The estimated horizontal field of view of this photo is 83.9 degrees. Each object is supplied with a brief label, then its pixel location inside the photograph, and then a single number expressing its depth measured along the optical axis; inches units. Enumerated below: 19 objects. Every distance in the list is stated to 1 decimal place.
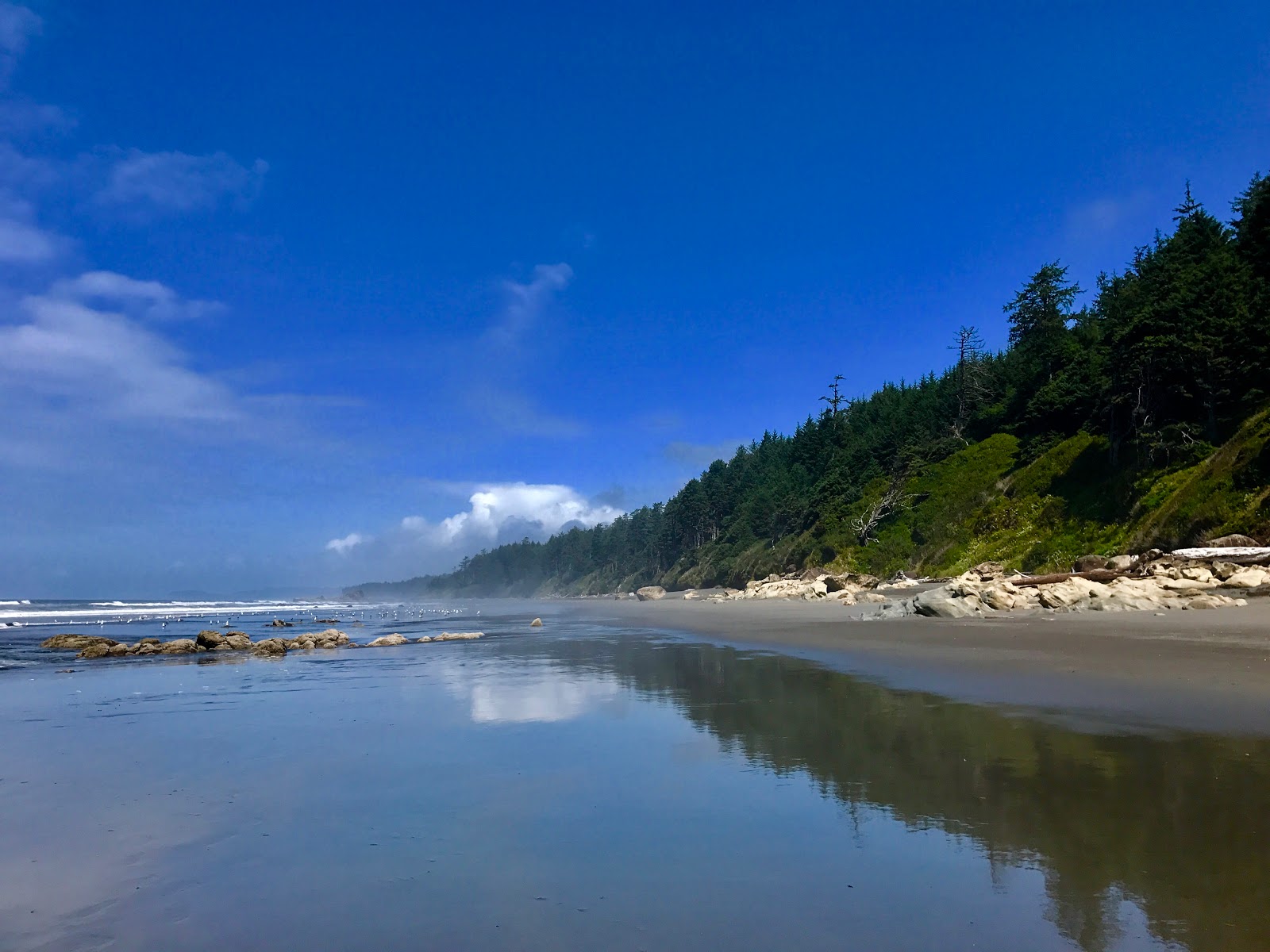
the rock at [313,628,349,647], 1000.9
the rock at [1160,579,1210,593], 704.4
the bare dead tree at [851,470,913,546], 2239.2
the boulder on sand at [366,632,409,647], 1008.2
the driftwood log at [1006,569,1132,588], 839.1
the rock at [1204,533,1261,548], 772.6
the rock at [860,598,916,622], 916.0
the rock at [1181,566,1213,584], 724.7
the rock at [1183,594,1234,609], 659.4
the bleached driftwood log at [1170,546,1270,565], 735.7
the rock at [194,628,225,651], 951.6
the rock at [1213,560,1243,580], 728.3
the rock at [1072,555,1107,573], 943.0
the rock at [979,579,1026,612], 828.6
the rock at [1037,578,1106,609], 767.1
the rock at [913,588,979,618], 840.9
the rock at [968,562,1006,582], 1174.3
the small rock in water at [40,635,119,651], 1024.9
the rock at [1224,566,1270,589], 679.7
